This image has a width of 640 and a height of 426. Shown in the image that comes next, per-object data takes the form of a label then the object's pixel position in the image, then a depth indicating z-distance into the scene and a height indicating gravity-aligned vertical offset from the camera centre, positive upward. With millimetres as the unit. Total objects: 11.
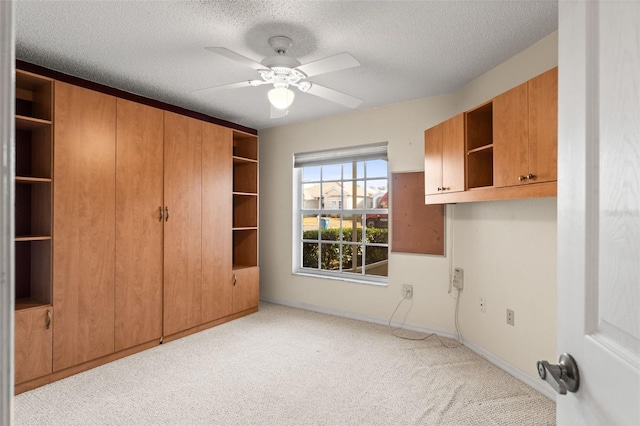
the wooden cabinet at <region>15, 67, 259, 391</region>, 2773 -139
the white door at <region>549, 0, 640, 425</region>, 591 +10
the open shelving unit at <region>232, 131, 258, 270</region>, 4660 +123
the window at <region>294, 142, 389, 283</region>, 4344 -11
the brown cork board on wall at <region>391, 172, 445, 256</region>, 3734 -65
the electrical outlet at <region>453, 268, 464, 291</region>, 3500 -624
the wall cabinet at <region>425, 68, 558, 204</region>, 2029 +433
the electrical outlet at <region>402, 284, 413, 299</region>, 3902 -824
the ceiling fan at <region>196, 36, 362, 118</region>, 2166 +886
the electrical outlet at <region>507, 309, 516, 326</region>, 2832 -798
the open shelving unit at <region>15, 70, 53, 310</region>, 2775 +140
